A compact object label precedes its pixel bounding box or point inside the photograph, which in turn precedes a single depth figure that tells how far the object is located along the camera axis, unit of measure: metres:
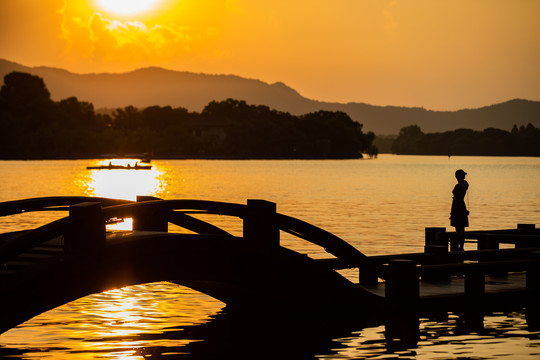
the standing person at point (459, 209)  23.92
